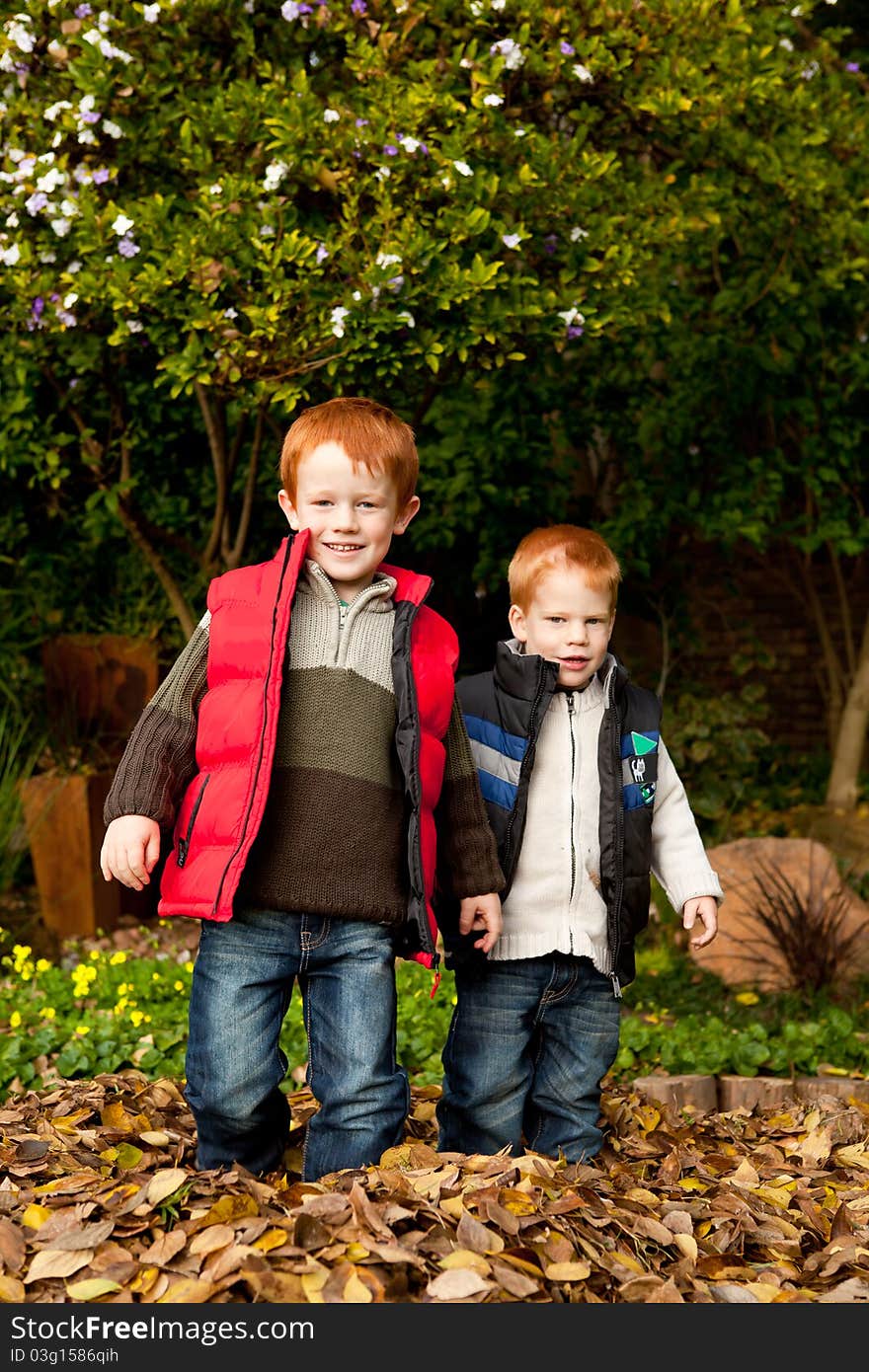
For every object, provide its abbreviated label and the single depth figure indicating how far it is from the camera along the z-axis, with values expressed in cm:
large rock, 463
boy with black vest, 284
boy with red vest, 250
